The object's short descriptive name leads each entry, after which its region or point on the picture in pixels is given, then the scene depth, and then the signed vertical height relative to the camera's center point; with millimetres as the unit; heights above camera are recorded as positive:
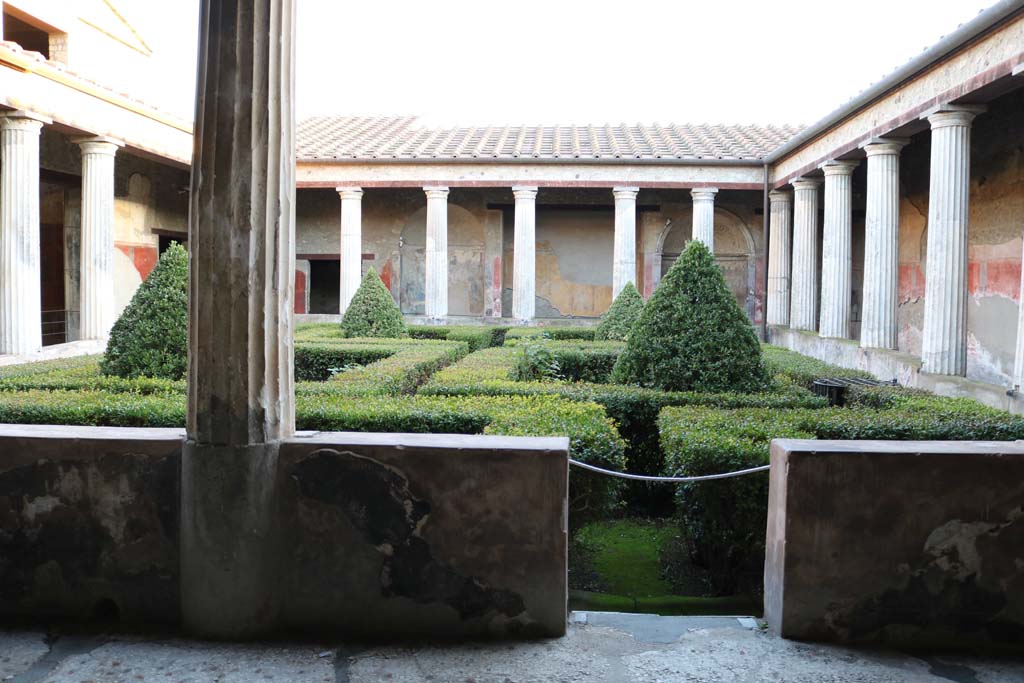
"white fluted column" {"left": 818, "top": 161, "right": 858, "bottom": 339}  13008 +1023
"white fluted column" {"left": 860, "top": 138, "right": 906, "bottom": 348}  11148 +896
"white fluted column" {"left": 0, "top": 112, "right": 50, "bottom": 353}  10773 +998
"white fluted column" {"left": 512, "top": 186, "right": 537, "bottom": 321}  17047 +1123
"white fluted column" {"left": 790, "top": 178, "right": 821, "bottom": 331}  14797 +1084
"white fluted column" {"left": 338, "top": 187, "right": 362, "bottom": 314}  17203 +1384
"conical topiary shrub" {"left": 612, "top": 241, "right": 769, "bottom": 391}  6000 -182
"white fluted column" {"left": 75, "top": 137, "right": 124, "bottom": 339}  12617 +1068
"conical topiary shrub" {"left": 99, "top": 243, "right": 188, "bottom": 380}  6348 -226
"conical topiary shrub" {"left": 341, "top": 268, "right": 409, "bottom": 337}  11039 -49
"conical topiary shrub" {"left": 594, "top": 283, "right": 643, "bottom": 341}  11133 -25
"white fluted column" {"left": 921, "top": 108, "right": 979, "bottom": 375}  9016 +736
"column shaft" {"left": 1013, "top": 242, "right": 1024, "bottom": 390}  7281 -345
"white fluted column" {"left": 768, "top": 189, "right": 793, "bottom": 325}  16578 +1148
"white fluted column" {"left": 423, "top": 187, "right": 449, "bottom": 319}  17078 +1127
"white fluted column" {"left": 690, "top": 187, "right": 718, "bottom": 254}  16625 +1985
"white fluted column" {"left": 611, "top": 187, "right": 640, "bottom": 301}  16859 +1441
